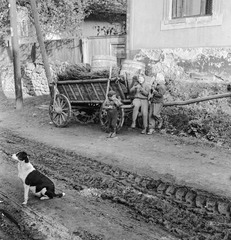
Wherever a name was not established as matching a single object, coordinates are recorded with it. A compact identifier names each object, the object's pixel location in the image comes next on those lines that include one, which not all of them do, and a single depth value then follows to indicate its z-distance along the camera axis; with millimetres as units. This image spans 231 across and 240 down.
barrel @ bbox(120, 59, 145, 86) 9625
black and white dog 4902
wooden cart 9156
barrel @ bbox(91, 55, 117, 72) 9992
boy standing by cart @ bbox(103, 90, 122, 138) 8781
